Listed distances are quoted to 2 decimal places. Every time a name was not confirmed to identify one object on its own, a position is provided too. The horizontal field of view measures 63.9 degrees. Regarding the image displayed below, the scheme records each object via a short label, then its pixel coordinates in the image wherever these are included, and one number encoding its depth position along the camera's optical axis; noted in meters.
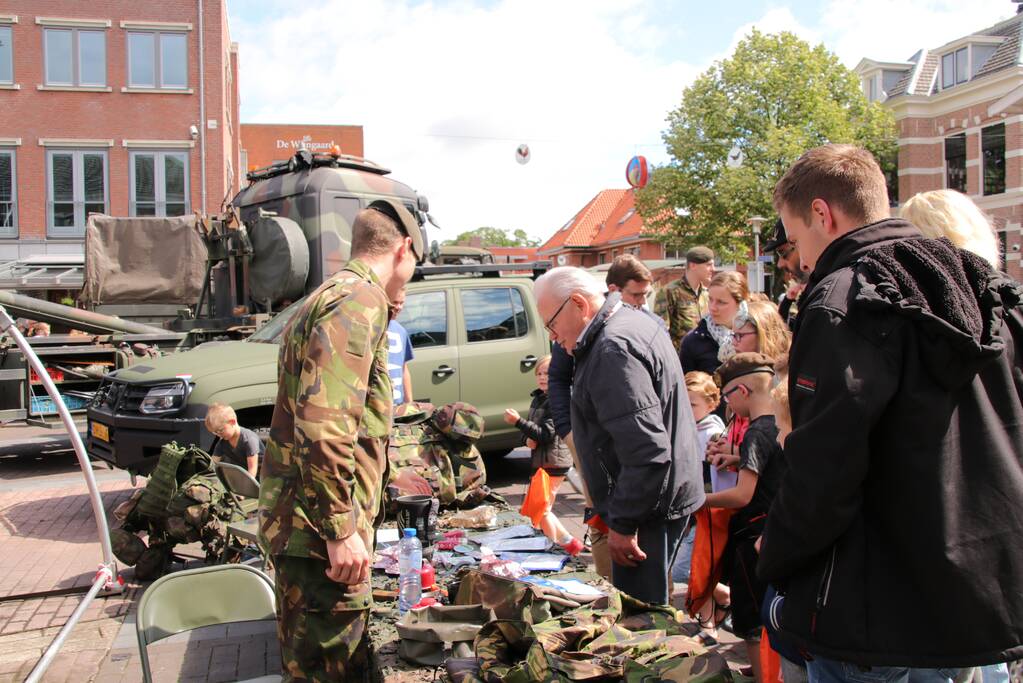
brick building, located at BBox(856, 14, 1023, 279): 31.81
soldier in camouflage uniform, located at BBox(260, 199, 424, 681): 2.38
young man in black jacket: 1.66
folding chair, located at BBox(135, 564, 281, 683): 2.88
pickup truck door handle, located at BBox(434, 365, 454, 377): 7.35
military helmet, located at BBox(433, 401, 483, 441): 5.42
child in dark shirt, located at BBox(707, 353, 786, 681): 3.48
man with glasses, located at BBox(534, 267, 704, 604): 3.02
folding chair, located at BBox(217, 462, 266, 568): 4.93
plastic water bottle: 3.21
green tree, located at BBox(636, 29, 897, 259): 35.41
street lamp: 24.34
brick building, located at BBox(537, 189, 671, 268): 53.62
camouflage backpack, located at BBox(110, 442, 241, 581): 5.13
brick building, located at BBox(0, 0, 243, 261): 26.61
